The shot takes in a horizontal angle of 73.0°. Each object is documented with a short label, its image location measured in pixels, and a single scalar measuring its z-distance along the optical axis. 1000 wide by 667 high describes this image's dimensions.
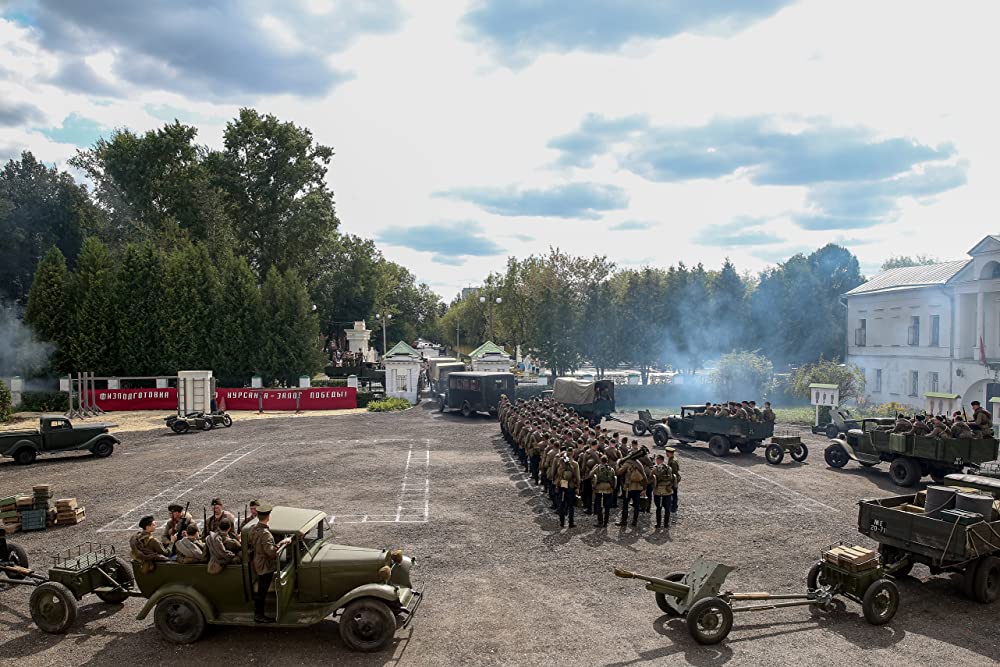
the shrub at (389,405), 36.50
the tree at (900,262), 94.25
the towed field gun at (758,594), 8.94
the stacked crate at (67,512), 14.37
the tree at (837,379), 36.41
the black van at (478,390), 33.34
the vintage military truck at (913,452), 17.03
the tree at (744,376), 40.09
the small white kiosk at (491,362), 42.06
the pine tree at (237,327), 41.03
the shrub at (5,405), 30.52
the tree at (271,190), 51.31
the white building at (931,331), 31.66
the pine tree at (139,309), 39.06
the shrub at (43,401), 35.94
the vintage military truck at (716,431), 22.52
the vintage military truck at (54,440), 21.39
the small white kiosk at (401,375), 40.19
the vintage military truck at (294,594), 8.64
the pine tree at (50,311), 38.06
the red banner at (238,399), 35.87
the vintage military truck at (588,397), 29.92
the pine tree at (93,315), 38.16
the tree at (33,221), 51.19
